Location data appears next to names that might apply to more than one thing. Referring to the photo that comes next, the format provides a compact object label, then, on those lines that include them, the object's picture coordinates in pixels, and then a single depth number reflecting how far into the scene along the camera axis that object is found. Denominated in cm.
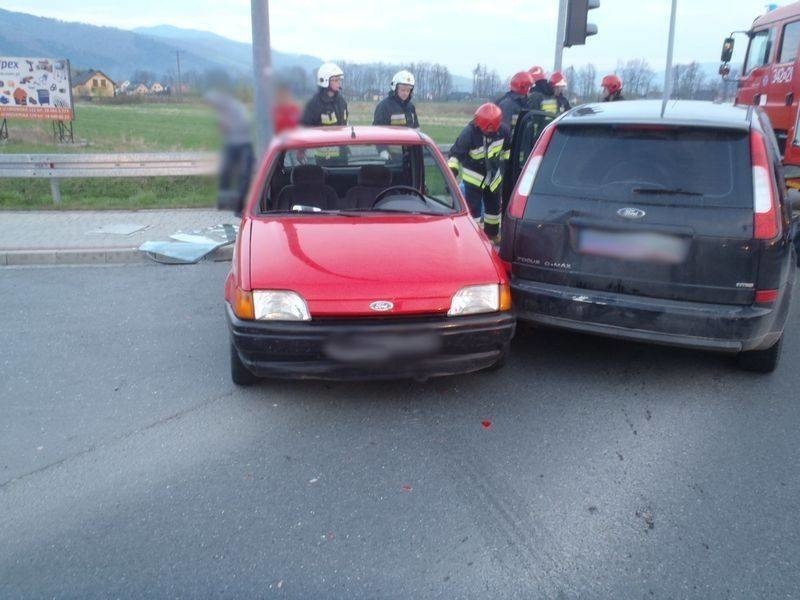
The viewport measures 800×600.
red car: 380
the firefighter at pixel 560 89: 1024
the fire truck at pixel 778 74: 941
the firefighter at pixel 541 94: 941
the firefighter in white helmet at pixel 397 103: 859
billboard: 1374
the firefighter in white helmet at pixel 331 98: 773
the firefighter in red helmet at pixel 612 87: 1096
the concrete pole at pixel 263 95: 433
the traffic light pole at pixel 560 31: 1088
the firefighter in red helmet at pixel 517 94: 895
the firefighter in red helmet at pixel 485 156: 715
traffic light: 991
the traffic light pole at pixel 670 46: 1123
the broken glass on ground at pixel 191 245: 768
